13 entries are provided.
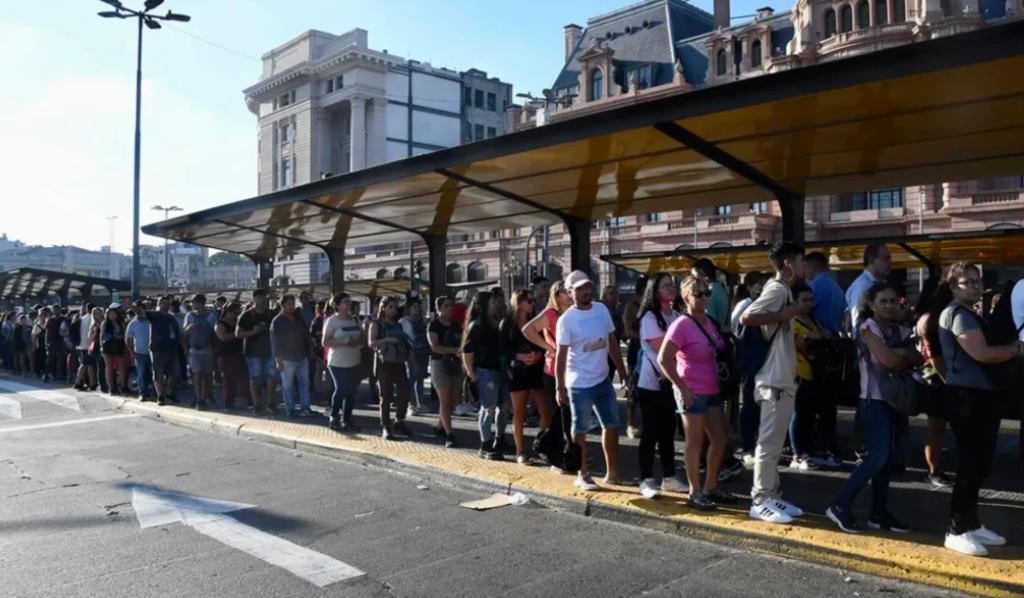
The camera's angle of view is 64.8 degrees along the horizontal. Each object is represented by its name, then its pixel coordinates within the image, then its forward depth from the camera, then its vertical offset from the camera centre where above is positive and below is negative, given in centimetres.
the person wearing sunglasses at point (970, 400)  476 -43
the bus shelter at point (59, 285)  2425 +147
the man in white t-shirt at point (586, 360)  660 -26
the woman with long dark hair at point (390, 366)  974 -45
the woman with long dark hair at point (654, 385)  641 -46
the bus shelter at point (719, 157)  617 +187
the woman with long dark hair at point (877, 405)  522 -51
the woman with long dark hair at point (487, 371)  821 -43
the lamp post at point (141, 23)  2105 +818
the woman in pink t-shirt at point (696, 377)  591 -36
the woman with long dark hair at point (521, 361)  773 -31
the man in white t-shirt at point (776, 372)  537 -30
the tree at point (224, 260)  13706 +1193
